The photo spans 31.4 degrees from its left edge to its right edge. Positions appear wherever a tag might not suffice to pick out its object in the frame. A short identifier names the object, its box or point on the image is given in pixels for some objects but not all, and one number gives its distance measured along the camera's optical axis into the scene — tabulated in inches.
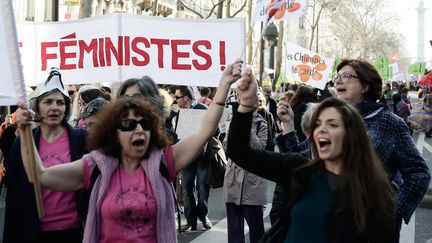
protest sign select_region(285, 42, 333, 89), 587.5
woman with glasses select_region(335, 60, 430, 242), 161.8
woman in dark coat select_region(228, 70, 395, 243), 126.6
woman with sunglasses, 139.4
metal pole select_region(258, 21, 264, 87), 848.6
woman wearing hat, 169.5
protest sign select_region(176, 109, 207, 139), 328.8
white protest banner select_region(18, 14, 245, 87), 257.9
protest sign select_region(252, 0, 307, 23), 269.1
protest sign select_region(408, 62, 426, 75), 1861.5
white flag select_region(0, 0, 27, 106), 144.3
